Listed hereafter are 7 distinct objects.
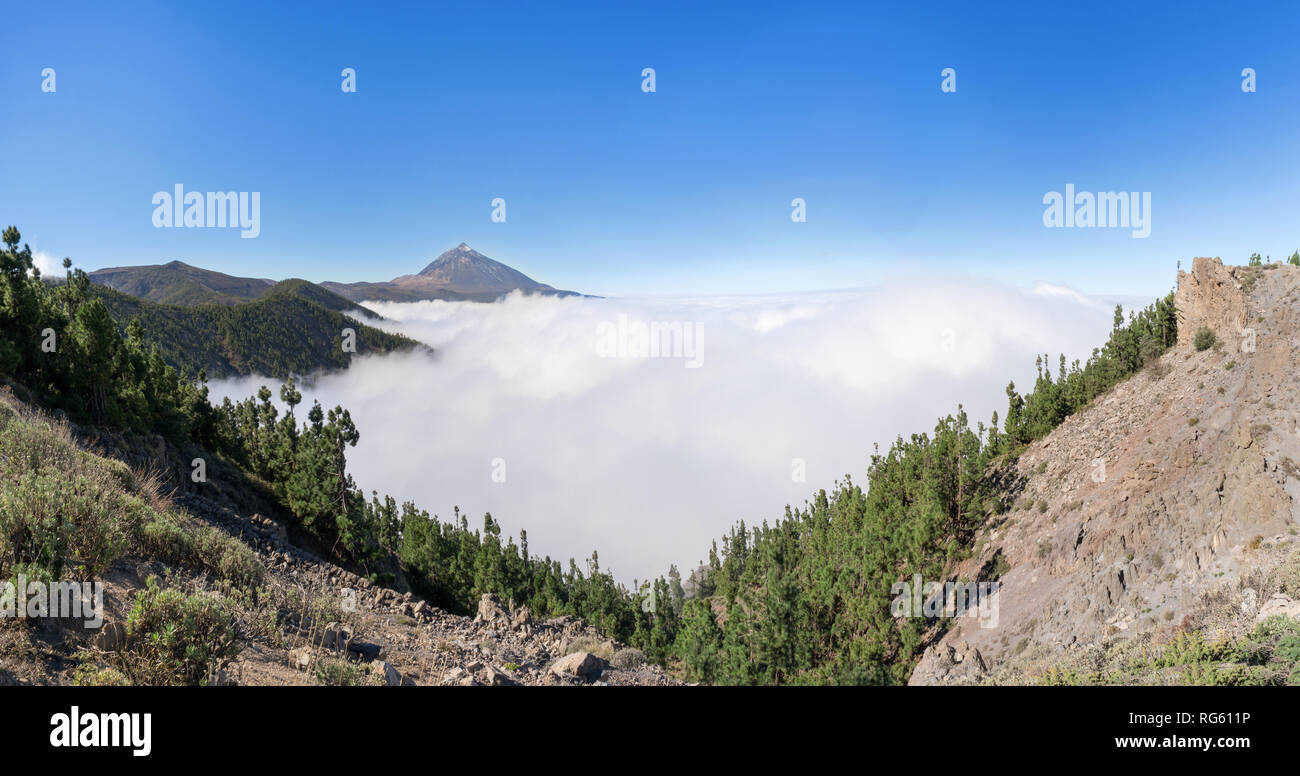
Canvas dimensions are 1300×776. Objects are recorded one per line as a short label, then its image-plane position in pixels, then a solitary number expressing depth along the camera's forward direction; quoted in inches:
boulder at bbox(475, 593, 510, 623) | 755.5
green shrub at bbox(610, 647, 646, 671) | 560.7
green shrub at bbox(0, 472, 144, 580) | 261.7
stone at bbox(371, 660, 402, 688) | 291.6
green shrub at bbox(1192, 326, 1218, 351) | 1294.3
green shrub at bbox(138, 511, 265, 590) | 361.1
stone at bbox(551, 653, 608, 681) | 476.1
